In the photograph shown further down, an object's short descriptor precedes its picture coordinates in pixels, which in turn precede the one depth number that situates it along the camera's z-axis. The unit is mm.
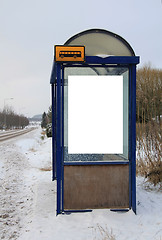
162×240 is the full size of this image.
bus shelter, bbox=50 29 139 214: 3848
